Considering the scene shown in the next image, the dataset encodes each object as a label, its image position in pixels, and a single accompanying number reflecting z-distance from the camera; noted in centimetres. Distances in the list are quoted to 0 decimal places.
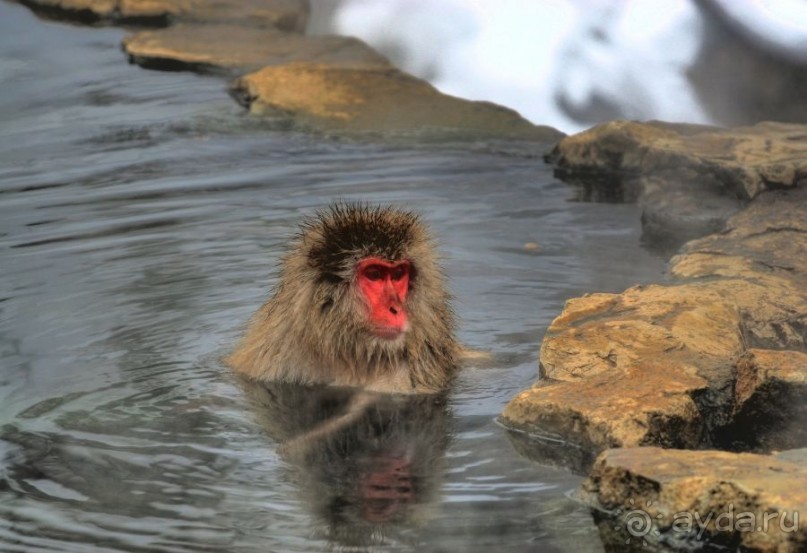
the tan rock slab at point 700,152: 1564
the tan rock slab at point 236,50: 2311
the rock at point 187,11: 2539
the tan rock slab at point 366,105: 2056
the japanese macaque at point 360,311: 1082
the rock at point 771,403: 921
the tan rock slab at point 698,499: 716
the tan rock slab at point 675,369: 926
